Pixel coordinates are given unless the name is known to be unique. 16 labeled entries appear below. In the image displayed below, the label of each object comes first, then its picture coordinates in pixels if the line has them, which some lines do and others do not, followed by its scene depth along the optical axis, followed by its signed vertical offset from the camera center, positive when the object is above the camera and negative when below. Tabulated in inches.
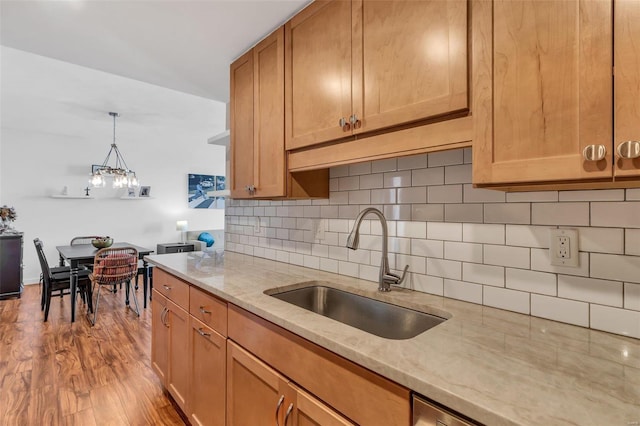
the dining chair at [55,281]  139.7 -31.2
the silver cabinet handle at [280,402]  42.6 -25.2
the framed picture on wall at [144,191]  233.0 +13.7
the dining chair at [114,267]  141.4 -25.1
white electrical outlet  40.0 -4.8
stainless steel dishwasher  26.5 -17.4
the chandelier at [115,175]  172.8 +19.4
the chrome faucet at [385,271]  55.6 -10.7
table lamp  250.1 -13.1
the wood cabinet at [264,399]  38.3 -25.5
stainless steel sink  49.0 -17.4
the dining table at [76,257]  138.0 -21.1
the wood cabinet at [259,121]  67.8 +20.2
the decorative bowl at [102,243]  162.6 -16.3
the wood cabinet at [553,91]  28.5 +11.5
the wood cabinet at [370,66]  40.8 +21.4
